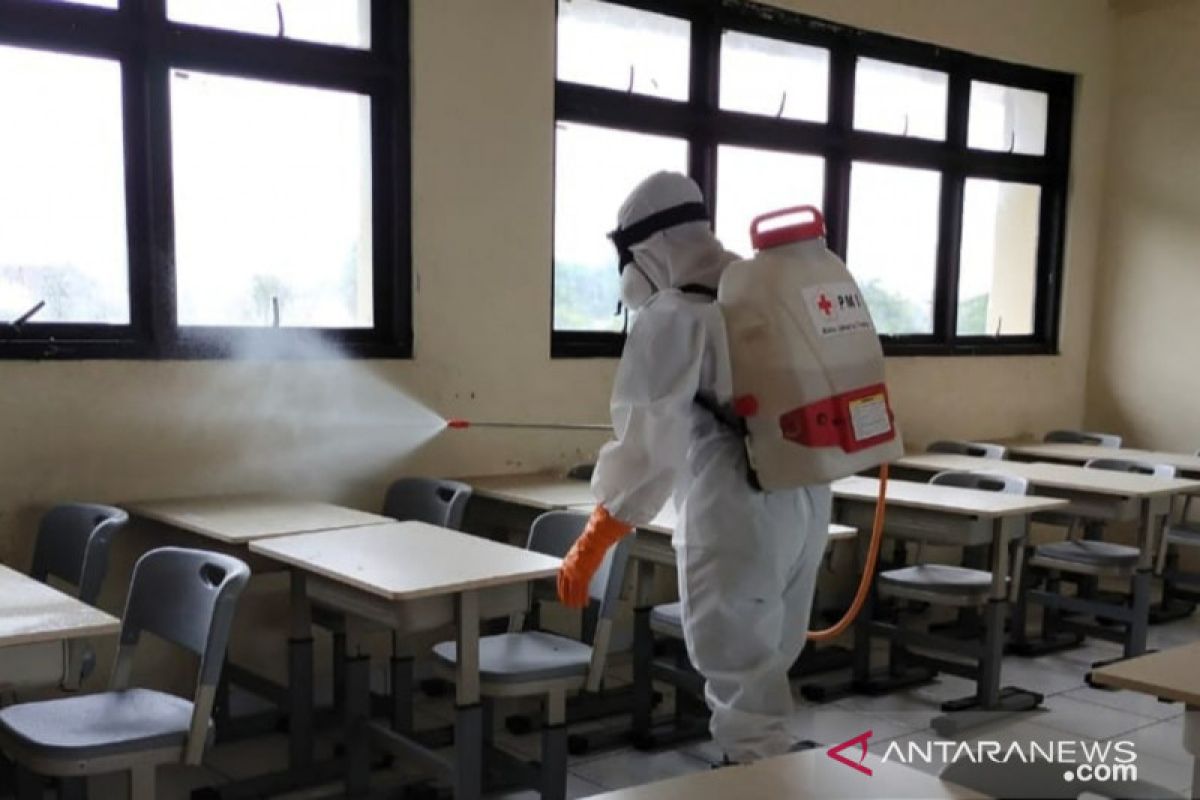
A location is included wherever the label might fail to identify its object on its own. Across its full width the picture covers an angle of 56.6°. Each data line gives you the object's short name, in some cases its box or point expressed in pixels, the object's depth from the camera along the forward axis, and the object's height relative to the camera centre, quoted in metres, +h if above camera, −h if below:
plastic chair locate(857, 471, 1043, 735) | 3.86 -1.07
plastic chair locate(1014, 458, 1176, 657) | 4.36 -1.12
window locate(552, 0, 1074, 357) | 4.41 +0.74
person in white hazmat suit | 2.56 -0.43
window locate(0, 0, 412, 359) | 3.27 +0.41
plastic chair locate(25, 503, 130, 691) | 2.84 -0.65
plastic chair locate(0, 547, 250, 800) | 2.19 -0.87
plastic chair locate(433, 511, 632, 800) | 2.76 -0.90
